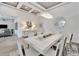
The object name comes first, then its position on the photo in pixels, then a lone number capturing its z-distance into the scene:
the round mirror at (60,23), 1.55
